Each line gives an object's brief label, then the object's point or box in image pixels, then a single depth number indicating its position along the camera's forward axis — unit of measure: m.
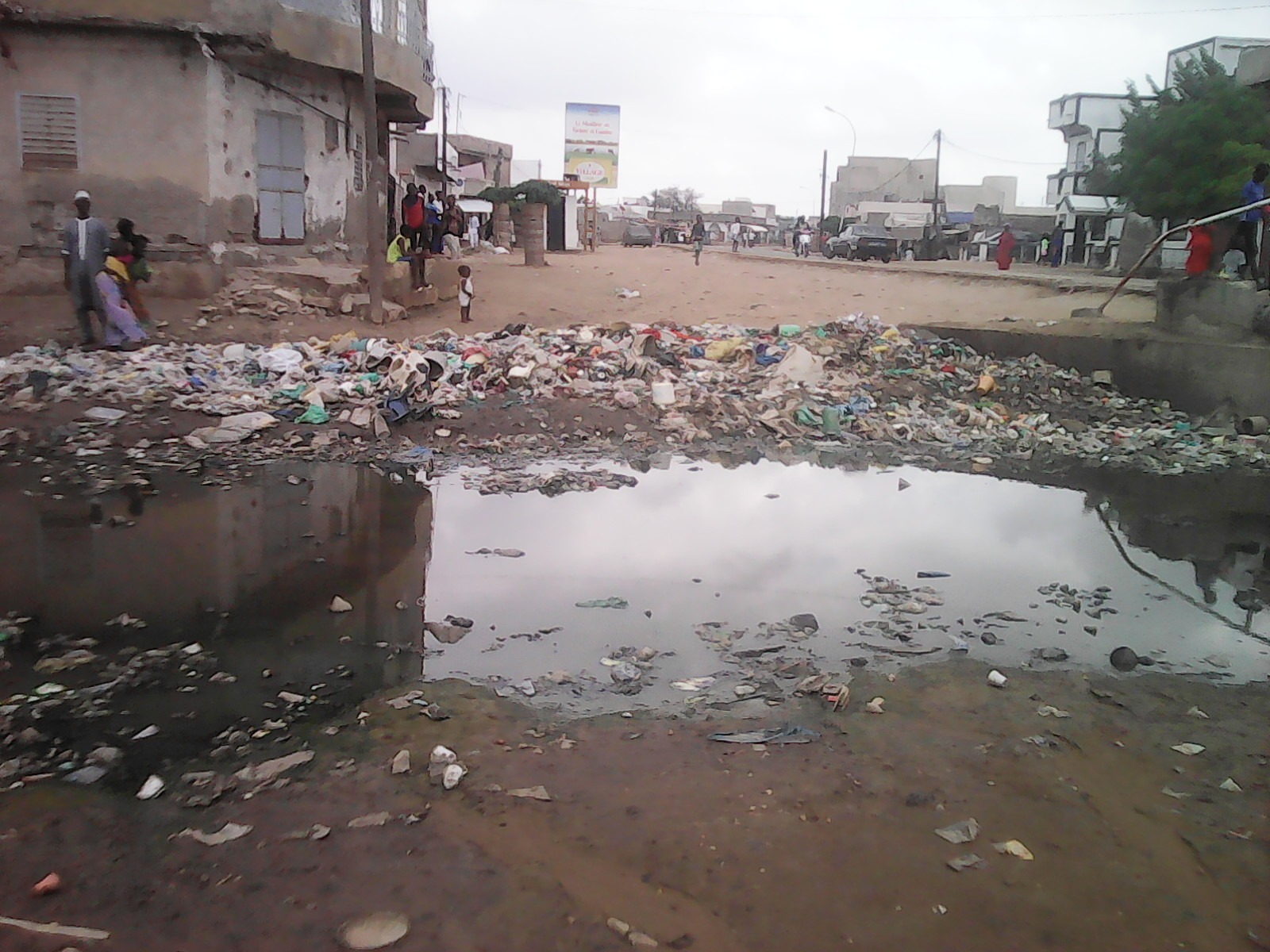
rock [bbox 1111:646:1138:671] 3.91
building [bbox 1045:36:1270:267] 28.84
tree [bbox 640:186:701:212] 74.94
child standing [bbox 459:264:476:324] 12.03
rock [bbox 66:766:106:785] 2.75
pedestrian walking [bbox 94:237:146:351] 9.18
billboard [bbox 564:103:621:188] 37.59
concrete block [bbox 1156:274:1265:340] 9.86
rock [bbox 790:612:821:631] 4.19
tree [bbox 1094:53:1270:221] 19.16
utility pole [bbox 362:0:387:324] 10.68
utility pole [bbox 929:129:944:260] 32.38
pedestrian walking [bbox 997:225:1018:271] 22.69
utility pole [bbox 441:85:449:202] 28.94
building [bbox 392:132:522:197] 30.86
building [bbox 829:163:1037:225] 62.59
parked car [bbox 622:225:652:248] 41.41
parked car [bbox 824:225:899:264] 28.86
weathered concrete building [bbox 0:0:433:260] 10.56
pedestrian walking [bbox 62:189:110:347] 8.84
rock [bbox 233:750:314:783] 2.78
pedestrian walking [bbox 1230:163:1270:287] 10.84
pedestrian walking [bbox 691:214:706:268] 25.61
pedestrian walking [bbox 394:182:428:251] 14.79
